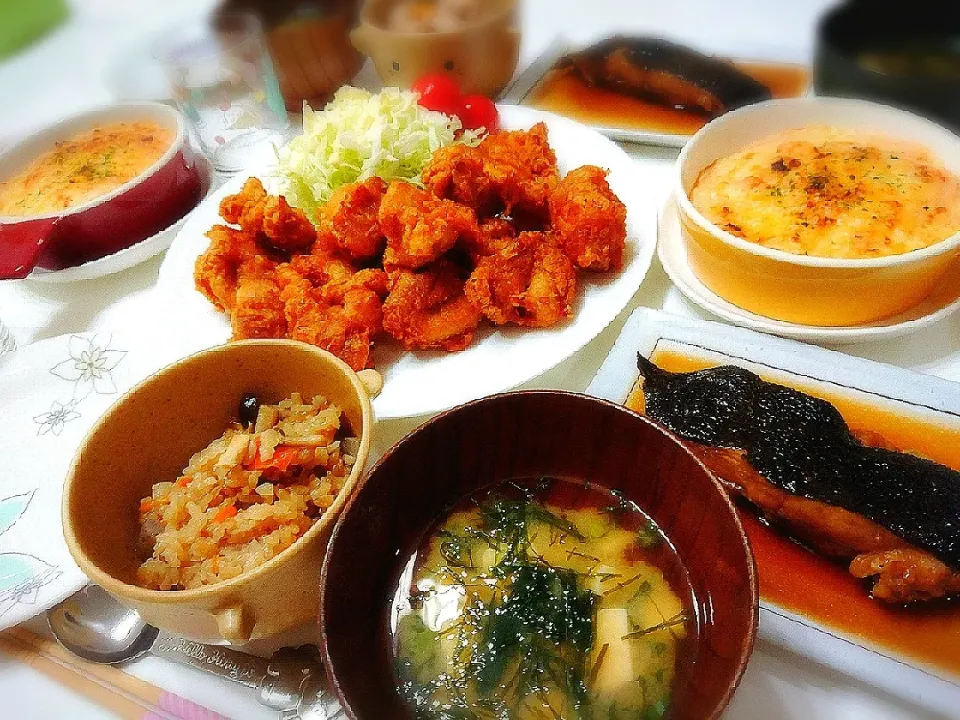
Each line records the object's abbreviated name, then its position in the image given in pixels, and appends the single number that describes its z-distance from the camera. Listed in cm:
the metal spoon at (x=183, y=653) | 22
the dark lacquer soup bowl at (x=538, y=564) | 19
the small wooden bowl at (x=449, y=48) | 47
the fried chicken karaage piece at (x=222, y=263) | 34
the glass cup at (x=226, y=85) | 49
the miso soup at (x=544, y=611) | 19
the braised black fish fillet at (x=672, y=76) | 45
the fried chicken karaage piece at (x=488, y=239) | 35
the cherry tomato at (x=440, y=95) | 46
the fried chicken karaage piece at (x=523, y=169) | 37
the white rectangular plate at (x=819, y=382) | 20
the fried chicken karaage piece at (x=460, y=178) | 36
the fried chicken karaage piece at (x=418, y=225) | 33
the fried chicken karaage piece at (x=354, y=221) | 35
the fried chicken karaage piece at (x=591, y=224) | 33
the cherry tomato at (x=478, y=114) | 45
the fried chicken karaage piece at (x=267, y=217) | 36
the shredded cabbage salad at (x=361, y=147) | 42
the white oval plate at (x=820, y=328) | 30
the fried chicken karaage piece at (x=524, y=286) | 32
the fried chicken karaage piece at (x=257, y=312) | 33
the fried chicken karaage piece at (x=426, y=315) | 32
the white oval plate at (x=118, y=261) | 39
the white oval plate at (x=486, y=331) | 30
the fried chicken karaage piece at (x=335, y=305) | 32
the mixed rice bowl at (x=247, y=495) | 22
